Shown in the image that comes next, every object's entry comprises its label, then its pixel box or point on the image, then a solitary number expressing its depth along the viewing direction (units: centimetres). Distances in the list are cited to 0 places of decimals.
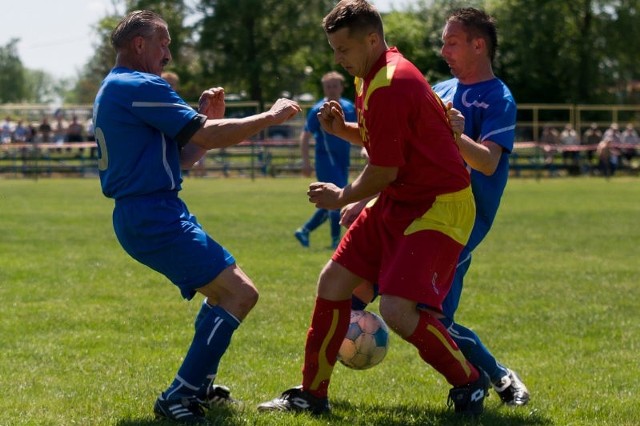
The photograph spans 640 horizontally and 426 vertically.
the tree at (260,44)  5456
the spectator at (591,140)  3791
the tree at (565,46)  5284
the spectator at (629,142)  3716
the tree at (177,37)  5500
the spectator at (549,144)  3666
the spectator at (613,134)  3675
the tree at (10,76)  9694
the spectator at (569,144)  3734
